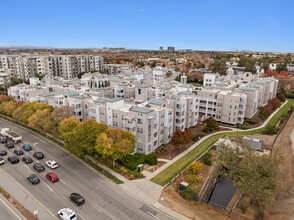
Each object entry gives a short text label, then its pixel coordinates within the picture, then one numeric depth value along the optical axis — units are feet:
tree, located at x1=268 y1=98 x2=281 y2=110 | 297.10
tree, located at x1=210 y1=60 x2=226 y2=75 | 507.79
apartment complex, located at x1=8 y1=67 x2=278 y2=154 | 166.09
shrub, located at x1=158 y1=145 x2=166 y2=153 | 172.24
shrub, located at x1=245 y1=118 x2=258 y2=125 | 248.93
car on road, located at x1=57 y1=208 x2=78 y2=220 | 95.56
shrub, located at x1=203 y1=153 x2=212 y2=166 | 156.15
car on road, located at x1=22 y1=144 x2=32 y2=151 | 166.17
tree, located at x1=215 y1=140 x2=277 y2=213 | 96.32
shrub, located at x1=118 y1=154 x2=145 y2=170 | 143.23
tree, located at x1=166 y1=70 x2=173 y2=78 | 455.42
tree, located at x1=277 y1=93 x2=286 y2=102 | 340.84
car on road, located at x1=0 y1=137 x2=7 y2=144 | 179.42
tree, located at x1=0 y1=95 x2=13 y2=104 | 243.40
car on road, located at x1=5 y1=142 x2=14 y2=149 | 169.27
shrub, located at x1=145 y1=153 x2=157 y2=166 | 150.83
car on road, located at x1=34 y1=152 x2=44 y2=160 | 153.58
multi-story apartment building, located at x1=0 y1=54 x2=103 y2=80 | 414.21
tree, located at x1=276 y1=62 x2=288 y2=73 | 497.66
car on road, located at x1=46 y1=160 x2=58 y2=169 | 142.13
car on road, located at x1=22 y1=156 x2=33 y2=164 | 147.22
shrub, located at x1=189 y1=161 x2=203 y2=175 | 139.17
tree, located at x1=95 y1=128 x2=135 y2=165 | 134.82
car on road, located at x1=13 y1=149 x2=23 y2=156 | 158.69
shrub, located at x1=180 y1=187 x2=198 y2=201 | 114.07
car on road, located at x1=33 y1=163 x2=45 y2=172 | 137.29
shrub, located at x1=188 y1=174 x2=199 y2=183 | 130.16
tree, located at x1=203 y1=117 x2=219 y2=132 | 217.56
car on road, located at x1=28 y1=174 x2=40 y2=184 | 123.71
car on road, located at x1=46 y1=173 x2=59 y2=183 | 126.52
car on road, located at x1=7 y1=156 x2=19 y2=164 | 146.20
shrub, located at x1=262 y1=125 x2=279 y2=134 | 215.51
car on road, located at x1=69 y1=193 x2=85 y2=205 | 108.06
